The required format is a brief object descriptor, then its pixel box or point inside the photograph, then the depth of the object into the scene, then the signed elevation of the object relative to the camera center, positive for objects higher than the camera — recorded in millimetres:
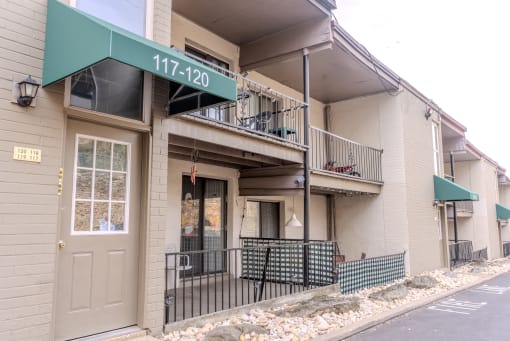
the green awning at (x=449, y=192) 12492 +915
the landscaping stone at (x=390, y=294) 7961 -1567
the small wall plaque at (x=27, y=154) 3697 +636
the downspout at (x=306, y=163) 7984 +1205
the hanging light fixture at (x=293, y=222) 9273 -58
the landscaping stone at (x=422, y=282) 9500 -1570
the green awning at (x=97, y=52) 3332 +1569
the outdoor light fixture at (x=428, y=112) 13328 +3735
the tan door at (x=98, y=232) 4156 -139
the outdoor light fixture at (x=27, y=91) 3721 +1238
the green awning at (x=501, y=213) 20750 +357
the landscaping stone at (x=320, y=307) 6278 -1487
